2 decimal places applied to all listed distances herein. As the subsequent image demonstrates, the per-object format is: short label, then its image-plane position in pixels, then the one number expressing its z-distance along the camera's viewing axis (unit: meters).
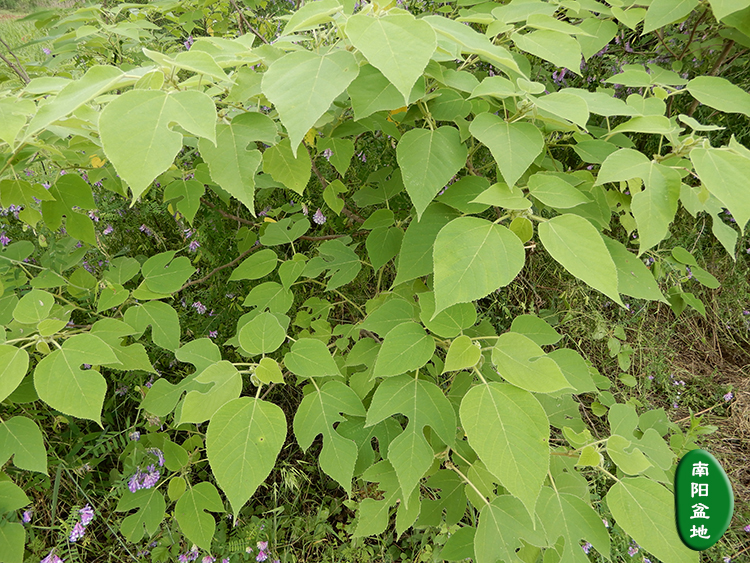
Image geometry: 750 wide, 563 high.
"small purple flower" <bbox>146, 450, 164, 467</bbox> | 1.50
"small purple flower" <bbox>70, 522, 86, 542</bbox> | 1.44
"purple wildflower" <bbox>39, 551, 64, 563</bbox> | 1.40
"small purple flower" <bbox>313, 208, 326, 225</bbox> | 1.89
